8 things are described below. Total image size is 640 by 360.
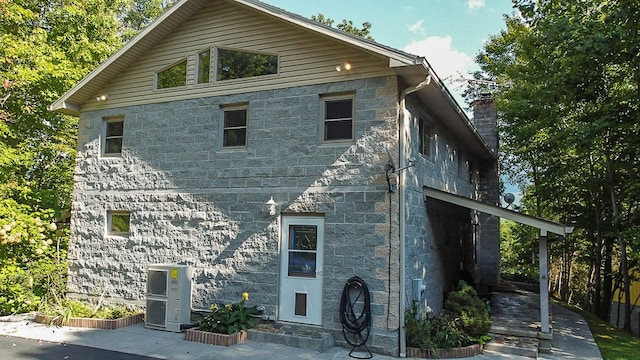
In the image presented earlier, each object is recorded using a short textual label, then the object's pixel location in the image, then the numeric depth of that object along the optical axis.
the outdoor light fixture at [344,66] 7.32
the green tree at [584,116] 9.20
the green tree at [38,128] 10.52
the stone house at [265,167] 7.12
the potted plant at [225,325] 7.00
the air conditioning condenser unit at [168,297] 7.89
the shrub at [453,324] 6.79
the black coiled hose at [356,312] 6.83
